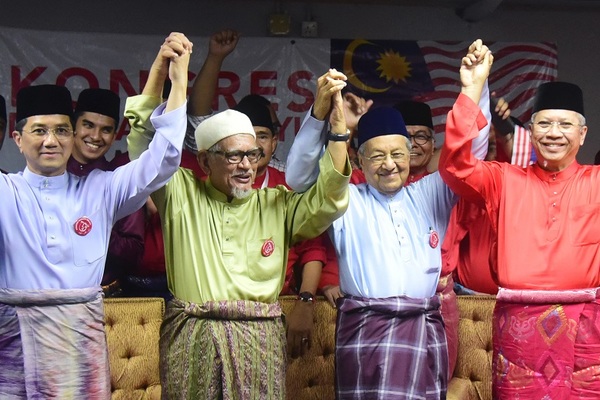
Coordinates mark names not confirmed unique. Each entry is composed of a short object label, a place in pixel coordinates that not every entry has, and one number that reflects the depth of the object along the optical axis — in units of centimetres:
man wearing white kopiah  317
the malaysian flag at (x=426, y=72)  566
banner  540
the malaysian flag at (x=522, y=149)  430
